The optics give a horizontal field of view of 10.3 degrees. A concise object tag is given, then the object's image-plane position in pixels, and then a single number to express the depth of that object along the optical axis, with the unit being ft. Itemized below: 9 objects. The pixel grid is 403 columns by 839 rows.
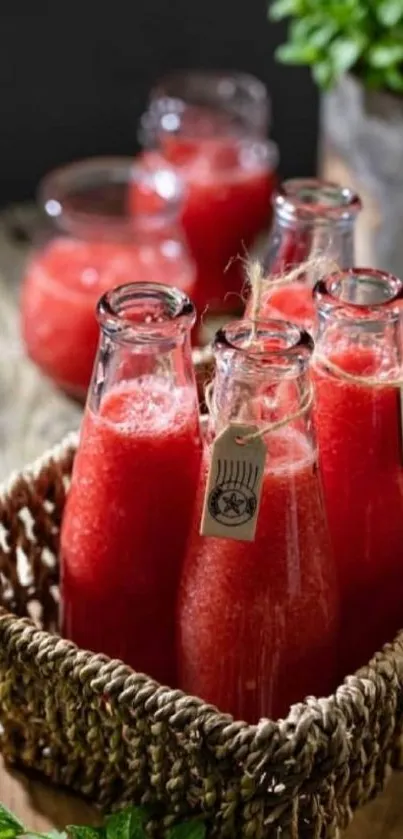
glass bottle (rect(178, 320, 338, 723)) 3.00
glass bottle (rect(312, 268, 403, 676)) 3.13
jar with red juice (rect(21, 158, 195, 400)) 4.47
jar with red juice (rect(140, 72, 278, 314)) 4.93
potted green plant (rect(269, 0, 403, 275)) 4.53
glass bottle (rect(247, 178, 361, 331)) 3.41
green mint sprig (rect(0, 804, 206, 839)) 3.01
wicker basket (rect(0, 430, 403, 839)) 2.91
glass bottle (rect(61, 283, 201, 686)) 3.13
